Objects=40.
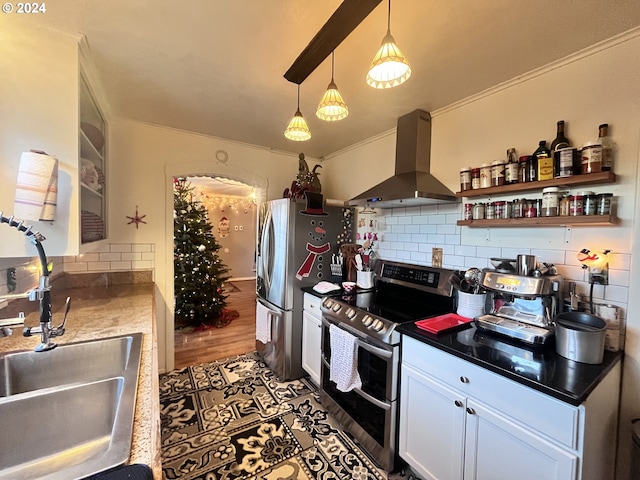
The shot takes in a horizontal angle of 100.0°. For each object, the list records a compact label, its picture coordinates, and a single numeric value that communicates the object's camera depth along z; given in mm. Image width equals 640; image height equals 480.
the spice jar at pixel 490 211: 1721
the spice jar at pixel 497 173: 1644
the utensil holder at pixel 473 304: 1645
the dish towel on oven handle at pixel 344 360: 1751
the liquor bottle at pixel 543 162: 1443
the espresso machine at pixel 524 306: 1283
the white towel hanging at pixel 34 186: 1129
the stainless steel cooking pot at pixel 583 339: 1138
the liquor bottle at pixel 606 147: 1299
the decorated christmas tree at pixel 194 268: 3857
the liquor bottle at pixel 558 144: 1421
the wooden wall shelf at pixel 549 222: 1266
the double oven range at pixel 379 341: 1564
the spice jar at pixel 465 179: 1835
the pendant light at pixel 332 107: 1285
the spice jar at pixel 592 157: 1286
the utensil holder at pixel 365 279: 2408
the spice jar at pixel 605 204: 1273
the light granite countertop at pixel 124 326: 730
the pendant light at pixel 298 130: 1573
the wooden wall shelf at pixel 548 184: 1278
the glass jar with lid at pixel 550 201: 1418
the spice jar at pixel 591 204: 1301
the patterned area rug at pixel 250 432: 1597
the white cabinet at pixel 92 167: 1566
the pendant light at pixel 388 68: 954
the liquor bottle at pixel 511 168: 1586
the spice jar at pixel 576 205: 1335
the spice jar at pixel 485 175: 1705
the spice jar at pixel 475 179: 1772
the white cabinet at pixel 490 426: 967
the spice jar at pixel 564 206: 1393
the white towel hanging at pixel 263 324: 2670
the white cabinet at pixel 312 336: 2297
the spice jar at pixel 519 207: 1577
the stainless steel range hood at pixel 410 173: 1952
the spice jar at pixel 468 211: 1836
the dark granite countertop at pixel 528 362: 972
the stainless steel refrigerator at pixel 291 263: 2479
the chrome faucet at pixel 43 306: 1034
